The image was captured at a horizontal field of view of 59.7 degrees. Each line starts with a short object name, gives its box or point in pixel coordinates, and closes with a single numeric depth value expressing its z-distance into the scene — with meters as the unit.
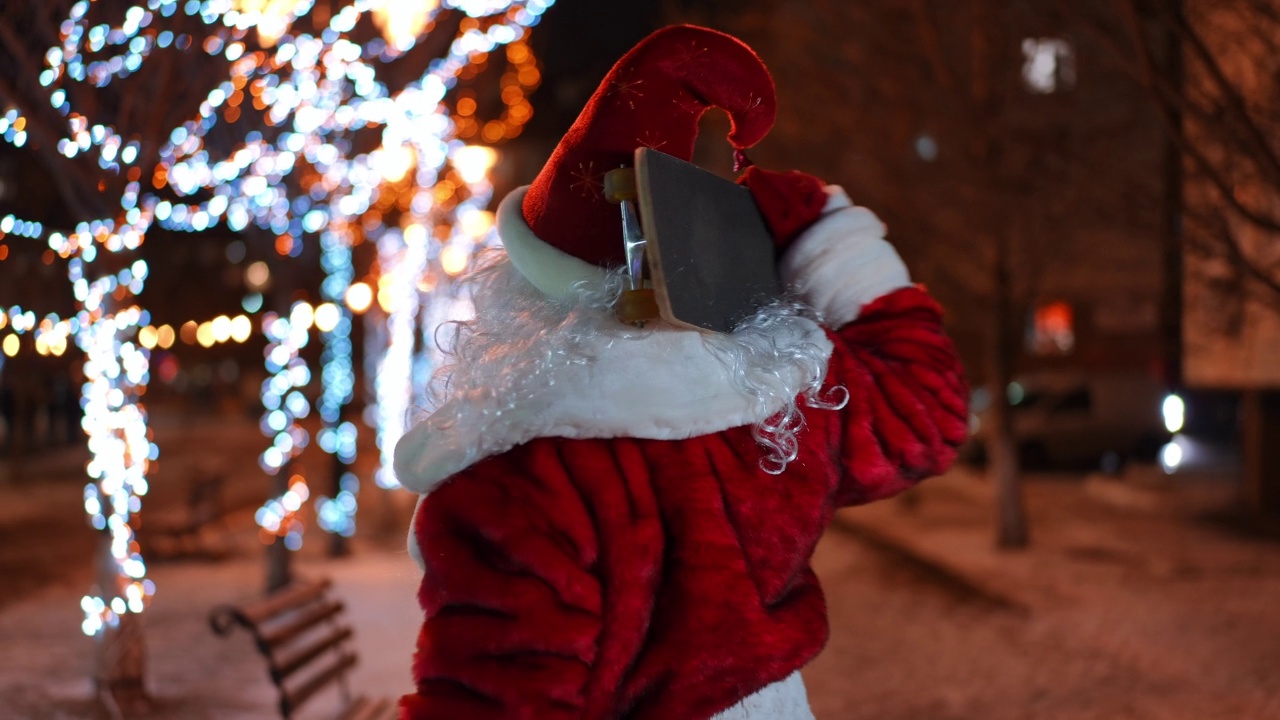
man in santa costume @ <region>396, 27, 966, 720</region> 1.62
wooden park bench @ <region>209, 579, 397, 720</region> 5.10
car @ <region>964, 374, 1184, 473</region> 17.78
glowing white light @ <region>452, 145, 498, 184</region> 12.52
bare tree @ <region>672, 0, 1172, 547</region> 9.73
